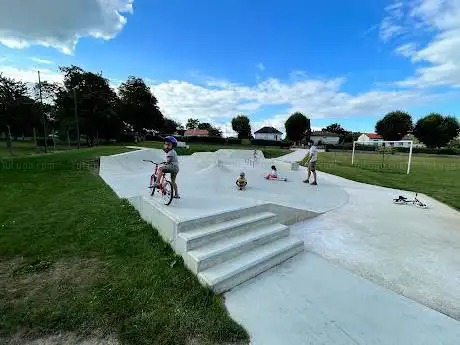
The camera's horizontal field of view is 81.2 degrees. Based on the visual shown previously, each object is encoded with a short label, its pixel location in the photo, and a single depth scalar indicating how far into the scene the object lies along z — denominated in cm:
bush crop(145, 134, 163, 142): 4942
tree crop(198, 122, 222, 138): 8369
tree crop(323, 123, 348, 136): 10166
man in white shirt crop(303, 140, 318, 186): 1010
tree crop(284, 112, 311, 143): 6222
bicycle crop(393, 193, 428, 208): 768
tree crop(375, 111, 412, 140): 5328
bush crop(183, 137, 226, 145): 4603
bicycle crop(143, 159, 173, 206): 496
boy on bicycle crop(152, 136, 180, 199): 530
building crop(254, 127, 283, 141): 8456
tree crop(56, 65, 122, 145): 3359
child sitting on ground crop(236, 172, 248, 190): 853
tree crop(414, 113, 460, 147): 5016
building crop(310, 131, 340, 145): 8756
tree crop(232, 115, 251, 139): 7362
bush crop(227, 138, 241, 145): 4734
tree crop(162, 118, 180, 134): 6838
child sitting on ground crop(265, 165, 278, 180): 1106
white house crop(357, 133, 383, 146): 8986
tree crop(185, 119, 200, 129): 10219
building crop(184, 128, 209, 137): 8258
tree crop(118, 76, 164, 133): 4306
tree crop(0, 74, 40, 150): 2431
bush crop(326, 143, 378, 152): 4669
